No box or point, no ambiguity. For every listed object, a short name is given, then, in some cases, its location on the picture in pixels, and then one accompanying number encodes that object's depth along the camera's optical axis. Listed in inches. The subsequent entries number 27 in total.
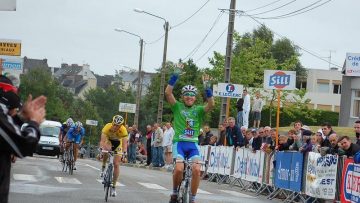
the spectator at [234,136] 999.9
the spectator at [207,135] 1237.5
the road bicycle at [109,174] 665.4
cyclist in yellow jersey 707.4
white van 1846.7
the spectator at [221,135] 1108.0
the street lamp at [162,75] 1865.2
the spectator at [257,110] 1375.5
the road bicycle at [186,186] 542.3
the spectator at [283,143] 857.5
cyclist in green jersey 555.5
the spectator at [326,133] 775.6
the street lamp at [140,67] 2519.4
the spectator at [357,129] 694.8
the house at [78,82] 7544.3
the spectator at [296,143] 826.2
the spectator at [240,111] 1259.8
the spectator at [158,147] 1422.2
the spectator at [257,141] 948.6
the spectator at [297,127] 838.7
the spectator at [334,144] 713.6
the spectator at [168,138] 1355.8
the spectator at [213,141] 1202.5
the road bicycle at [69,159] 1026.2
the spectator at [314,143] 767.2
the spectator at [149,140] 1507.1
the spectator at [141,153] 1829.5
